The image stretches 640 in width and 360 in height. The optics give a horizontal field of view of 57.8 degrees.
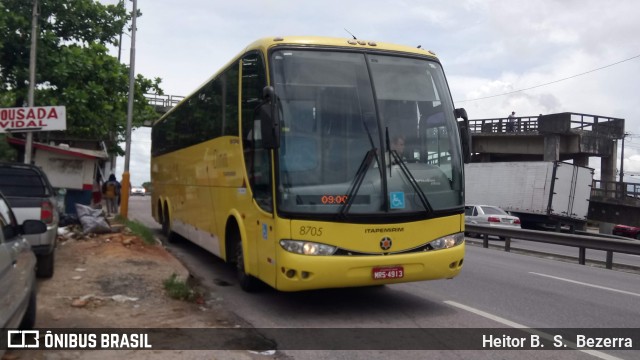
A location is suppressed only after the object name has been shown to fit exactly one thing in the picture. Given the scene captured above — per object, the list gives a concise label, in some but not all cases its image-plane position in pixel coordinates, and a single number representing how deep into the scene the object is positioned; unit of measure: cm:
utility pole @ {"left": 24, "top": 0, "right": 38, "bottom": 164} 1477
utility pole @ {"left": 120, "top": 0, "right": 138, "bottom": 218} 1912
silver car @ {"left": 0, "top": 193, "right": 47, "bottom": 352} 436
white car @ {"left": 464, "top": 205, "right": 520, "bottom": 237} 2292
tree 1875
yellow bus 659
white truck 2784
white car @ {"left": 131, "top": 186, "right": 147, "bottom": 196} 6444
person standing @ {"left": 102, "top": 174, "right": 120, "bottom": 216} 2323
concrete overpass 3316
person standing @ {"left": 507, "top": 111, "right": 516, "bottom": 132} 3756
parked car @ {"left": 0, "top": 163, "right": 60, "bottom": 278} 828
